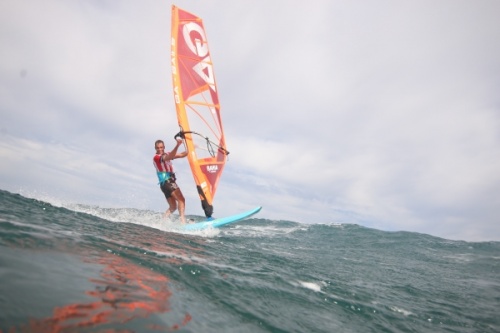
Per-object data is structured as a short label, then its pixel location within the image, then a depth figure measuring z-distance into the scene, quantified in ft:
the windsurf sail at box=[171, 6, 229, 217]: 35.31
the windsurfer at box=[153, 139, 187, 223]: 32.27
